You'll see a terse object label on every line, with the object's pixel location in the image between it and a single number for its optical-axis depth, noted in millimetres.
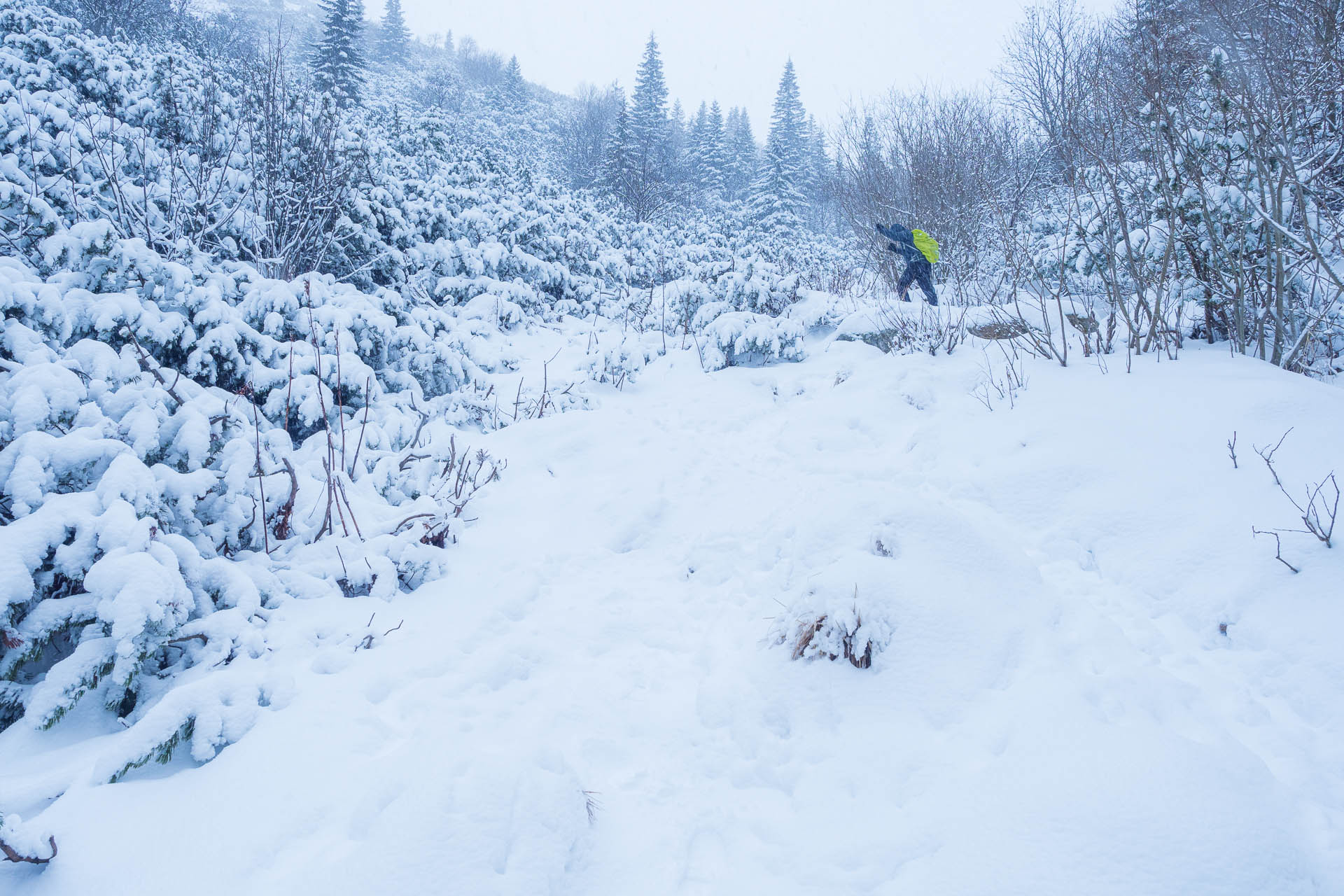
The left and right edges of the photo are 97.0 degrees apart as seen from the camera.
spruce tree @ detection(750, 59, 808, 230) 24062
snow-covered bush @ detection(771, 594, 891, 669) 2531
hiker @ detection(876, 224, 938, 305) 8961
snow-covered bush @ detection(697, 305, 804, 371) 7863
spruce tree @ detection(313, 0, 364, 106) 22812
